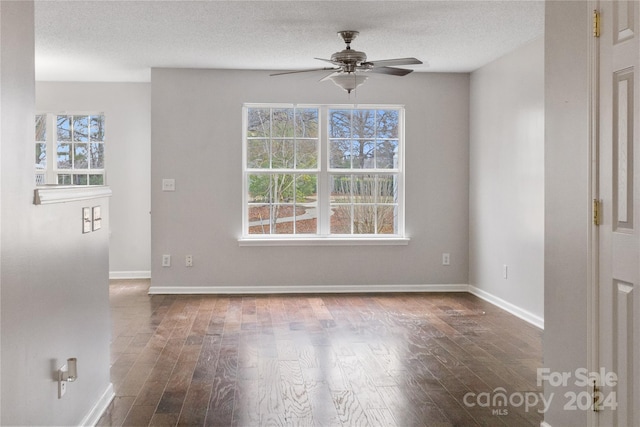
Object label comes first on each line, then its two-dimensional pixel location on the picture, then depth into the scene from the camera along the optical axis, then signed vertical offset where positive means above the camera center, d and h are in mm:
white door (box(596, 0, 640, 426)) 2096 -56
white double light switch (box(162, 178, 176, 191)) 6523 +181
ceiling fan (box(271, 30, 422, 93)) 4625 +1056
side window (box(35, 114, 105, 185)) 7453 +661
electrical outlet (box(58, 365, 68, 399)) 2412 -751
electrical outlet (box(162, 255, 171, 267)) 6539 -670
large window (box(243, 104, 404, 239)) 6719 +329
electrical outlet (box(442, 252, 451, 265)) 6801 -677
